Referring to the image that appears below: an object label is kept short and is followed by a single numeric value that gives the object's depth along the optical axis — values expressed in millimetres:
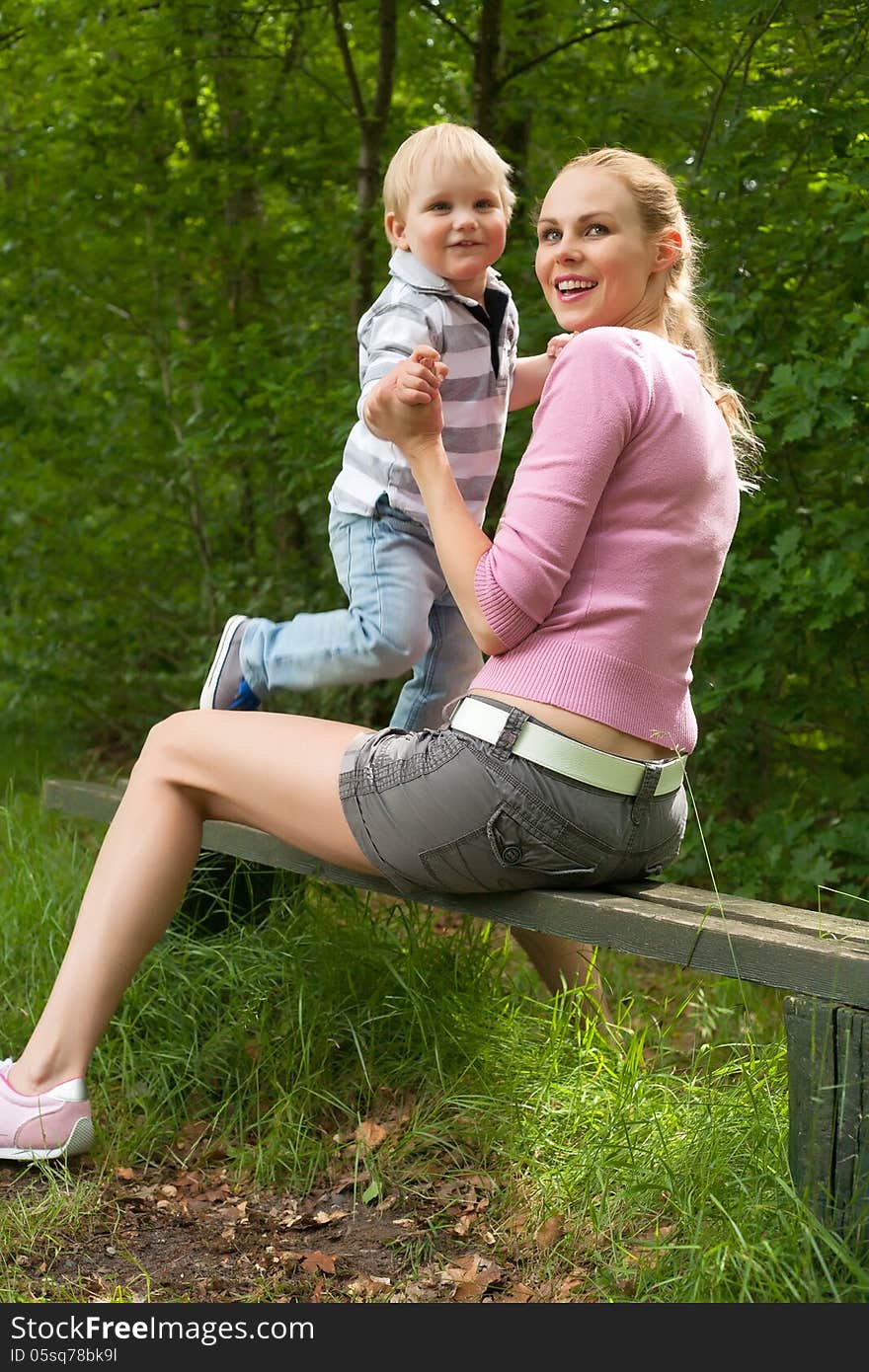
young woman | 2219
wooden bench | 2023
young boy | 2807
